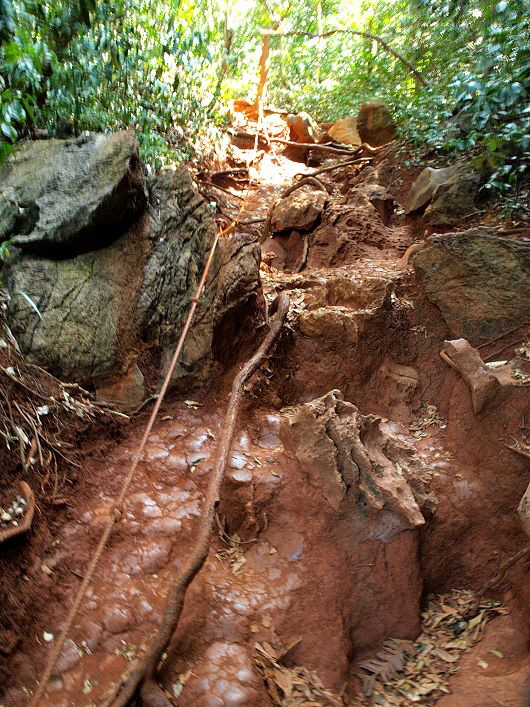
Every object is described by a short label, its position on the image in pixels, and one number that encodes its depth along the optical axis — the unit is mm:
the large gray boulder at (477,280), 3445
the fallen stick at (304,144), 8281
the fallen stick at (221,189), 6678
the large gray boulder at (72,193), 3119
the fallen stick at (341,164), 7172
